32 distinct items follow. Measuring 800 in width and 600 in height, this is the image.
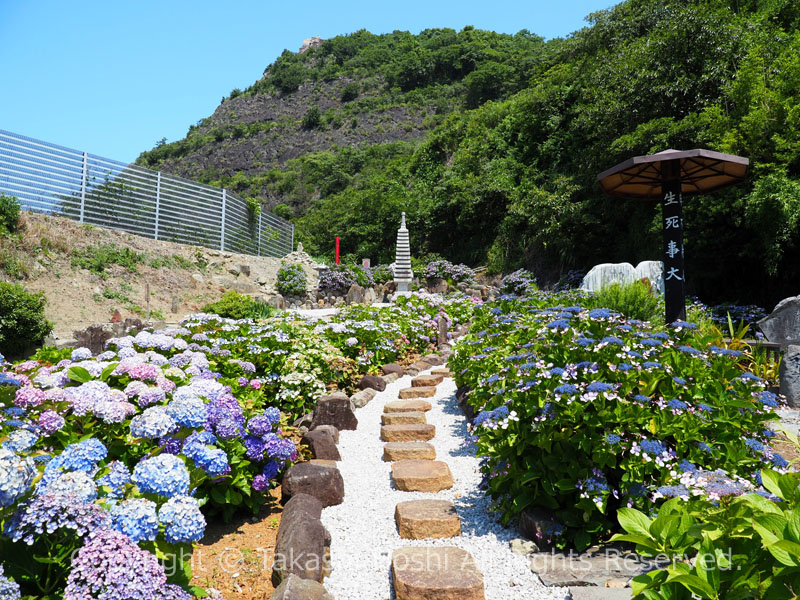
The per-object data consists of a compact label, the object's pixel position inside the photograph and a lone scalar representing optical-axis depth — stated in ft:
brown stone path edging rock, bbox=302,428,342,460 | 12.70
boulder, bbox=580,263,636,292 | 29.45
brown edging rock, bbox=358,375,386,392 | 20.29
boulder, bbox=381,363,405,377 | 22.77
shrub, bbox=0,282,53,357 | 20.99
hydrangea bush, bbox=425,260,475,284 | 57.21
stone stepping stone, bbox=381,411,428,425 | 15.81
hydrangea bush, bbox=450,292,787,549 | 8.20
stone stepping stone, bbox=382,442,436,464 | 13.46
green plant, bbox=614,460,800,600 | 4.34
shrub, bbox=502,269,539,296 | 47.05
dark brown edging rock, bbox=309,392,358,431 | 14.99
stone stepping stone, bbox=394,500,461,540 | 9.46
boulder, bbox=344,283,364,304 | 49.90
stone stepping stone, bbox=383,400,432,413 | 16.97
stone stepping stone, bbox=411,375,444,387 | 20.77
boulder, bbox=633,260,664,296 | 30.07
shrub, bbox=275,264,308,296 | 47.70
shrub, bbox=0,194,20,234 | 27.61
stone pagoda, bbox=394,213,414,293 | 52.70
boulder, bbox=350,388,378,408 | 18.51
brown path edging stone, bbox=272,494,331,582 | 7.67
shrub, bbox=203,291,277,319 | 29.12
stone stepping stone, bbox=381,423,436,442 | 14.83
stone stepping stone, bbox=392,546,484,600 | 7.34
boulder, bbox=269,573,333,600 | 6.55
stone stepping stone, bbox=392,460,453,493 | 11.64
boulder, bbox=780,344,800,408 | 17.26
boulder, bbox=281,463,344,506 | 10.43
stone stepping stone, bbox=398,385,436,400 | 19.35
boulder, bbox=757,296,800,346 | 20.06
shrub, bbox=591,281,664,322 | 21.79
